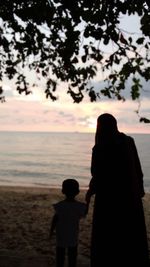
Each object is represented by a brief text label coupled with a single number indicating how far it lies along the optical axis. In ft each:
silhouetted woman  12.71
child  13.68
